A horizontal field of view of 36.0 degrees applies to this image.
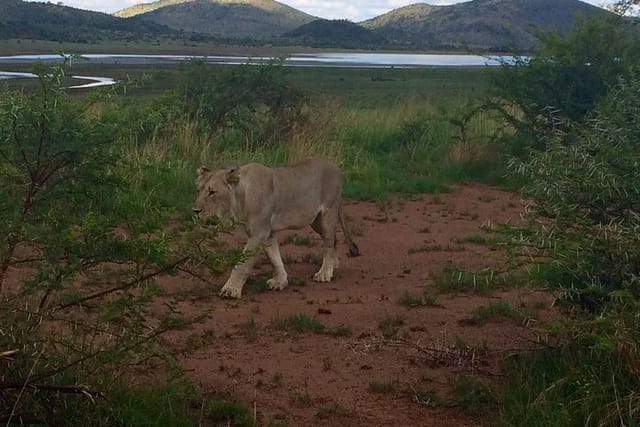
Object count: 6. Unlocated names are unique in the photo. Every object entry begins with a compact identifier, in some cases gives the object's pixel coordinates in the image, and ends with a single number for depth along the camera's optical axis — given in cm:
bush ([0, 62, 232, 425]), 526
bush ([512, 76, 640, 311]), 580
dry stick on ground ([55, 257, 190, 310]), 554
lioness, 912
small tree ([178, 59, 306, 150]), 1719
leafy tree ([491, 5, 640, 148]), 1631
